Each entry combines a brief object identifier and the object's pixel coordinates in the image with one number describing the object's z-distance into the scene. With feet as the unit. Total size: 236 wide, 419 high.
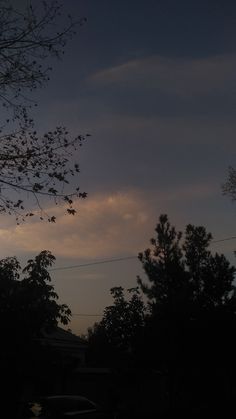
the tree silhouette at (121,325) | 108.99
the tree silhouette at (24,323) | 41.98
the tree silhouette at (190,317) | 97.40
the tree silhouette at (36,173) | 35.55
